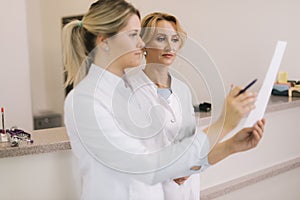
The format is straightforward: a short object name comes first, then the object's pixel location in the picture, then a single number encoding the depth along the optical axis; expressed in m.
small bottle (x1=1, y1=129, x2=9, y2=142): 1.36
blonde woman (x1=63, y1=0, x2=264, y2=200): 0.89
